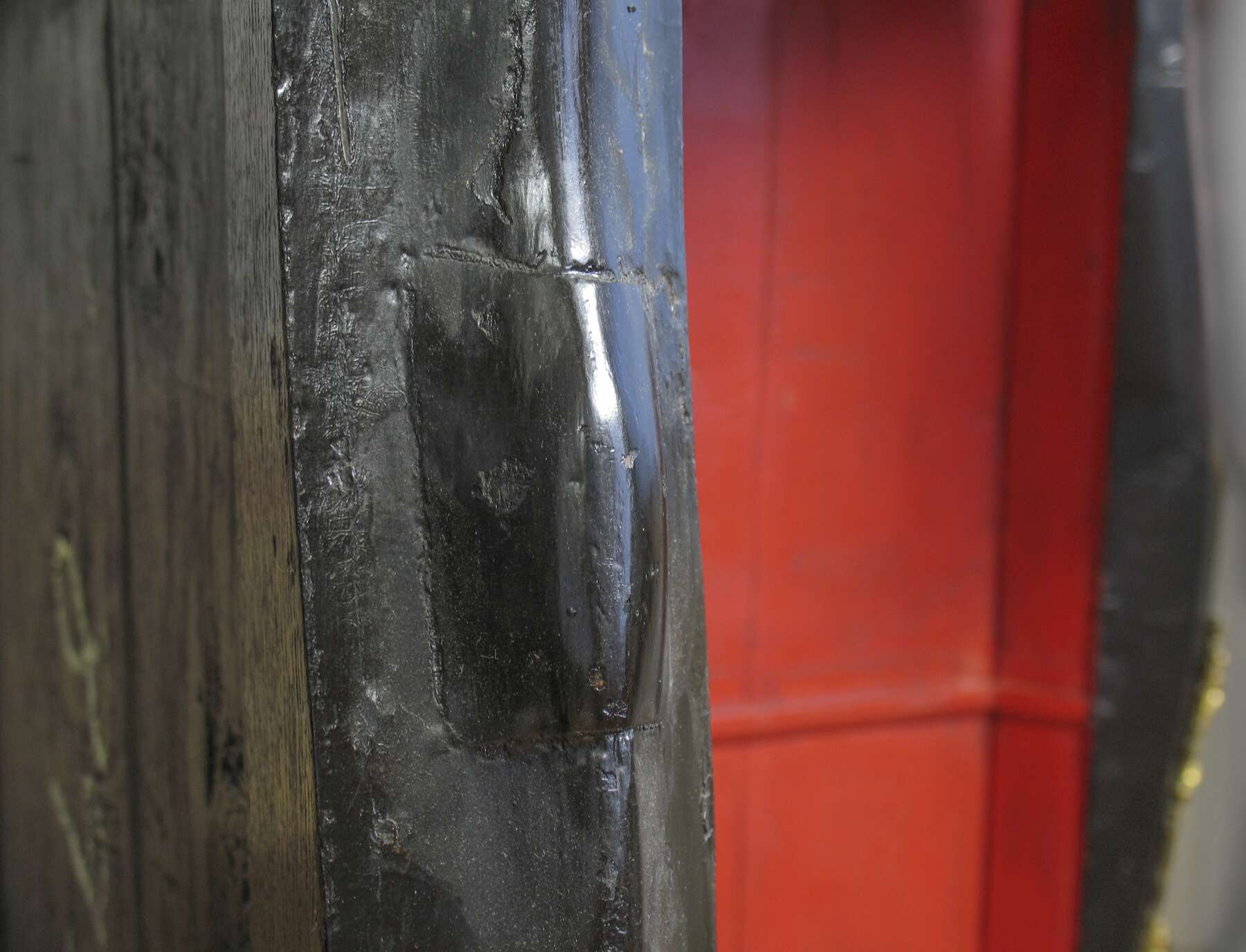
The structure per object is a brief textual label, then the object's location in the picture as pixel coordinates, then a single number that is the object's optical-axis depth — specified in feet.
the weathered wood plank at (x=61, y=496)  2.22
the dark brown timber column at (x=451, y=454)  1.38
